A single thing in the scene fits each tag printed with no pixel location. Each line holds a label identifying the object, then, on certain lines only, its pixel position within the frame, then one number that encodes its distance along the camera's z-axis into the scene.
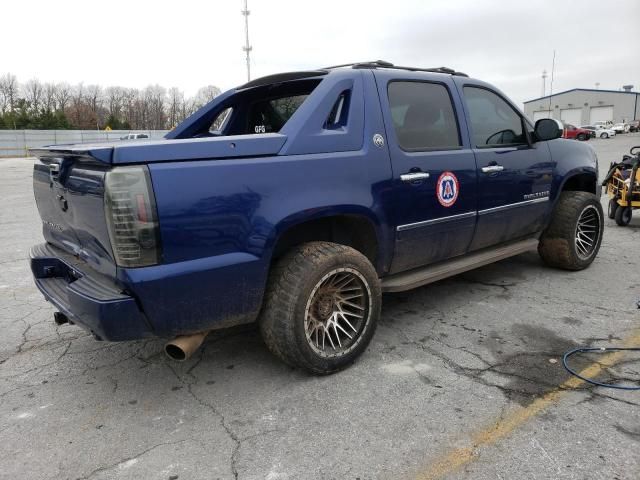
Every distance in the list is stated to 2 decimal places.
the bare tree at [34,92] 88.88
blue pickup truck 2.45
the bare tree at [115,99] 92.82
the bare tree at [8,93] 85.44
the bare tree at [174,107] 94.26
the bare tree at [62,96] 89.75
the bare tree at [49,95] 89.56
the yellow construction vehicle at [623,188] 7.26
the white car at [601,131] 51.84
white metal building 73.62
